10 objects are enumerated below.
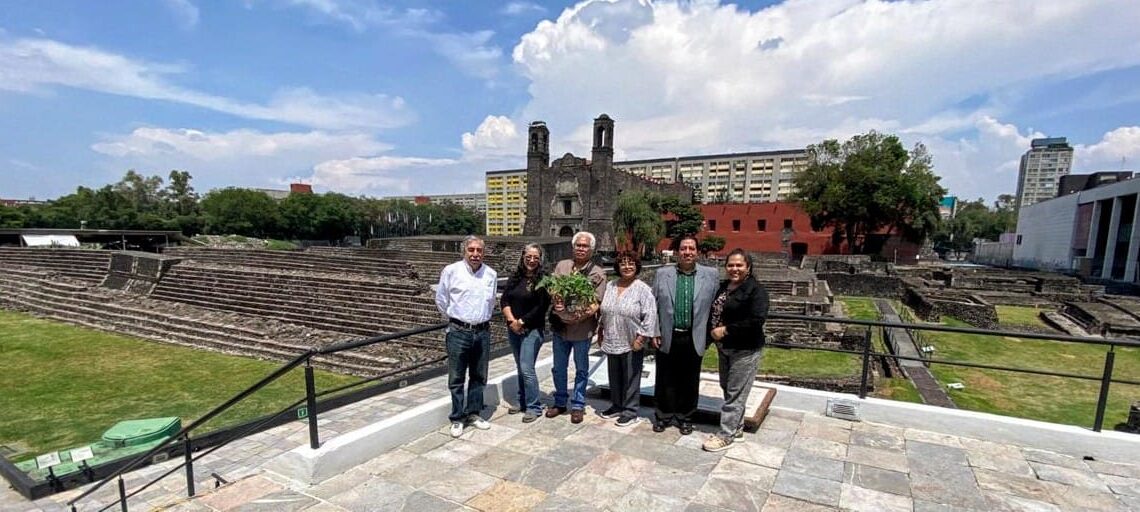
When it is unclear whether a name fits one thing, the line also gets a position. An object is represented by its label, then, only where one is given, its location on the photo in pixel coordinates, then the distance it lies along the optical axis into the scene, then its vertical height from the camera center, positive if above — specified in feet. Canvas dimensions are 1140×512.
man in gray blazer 10.17 -2.41
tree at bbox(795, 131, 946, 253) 95.96 +8.71
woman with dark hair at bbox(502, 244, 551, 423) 11.14 -2.30
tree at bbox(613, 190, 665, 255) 109.09 +0.18
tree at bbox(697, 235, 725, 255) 116.70 -4.77
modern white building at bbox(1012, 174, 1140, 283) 93.25 +0.36
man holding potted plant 10.59 -2.28
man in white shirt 10.72 -2.42
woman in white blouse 10.58 -2.38
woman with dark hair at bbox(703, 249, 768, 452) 9.68 -2.31
